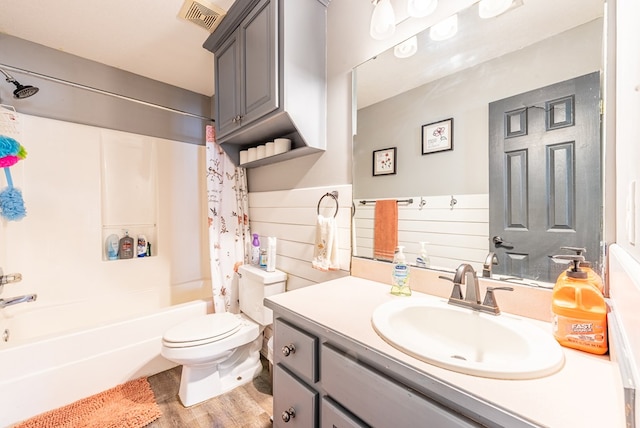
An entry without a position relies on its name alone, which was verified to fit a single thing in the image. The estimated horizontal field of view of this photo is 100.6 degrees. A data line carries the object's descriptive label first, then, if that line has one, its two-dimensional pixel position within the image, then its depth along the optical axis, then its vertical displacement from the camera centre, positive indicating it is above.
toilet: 1.49 -0.77
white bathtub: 1.42 -0.85
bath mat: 1.41 -1.12
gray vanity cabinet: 0.62 -0.51
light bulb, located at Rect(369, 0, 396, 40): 1.19 +0.85
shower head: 1.71 +0.82
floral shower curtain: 2.07 -0.10
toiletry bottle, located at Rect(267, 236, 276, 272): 1.87 -0.31
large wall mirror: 0.83 +0.28
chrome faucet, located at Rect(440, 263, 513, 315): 0.89 -0.31
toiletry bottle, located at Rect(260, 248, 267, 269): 1.94 -0.36
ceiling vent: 1.62 +1.26
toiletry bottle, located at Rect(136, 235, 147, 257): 2.34 -0.30
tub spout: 1.63 -0.54
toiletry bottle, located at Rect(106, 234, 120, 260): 2.21 -0.28
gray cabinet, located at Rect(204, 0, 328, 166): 1.39 +0.80
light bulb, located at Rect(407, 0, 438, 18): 1.12 +0.86
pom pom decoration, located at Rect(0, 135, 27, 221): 1.57 +0.17
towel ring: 1.54 +0.08
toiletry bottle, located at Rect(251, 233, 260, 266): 2.06 -0.31
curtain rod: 1.77 +0.93
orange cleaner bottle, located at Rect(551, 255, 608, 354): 0.65 -0.27
